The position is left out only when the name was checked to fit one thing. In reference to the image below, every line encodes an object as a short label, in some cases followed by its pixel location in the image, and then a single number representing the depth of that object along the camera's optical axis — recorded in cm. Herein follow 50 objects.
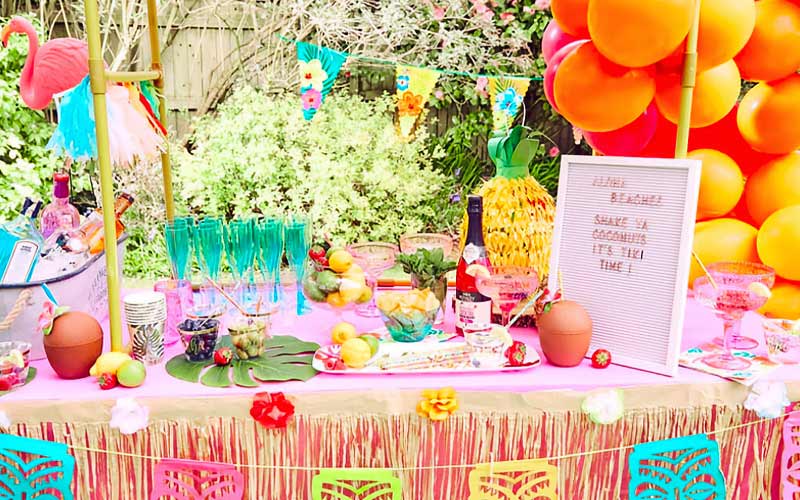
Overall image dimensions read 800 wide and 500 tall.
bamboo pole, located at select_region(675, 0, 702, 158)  115
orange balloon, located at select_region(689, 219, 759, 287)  141
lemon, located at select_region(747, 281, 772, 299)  115
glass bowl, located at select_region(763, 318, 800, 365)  119
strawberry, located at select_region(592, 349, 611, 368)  117
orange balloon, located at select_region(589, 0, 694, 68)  109
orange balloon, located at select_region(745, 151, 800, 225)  140
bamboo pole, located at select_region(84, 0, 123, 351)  106
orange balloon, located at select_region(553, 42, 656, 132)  121
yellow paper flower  109
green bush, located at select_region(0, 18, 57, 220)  360
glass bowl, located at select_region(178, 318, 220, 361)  118
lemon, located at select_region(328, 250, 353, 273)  136
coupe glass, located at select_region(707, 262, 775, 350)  118
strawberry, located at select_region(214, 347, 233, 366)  117
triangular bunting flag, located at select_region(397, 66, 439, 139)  288
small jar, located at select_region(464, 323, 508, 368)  118
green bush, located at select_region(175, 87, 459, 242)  400
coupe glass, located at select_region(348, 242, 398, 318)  141
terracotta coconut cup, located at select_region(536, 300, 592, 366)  116
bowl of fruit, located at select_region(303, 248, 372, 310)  134
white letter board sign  115
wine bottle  127
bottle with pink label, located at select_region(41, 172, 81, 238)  137
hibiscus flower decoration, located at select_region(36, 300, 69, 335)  109
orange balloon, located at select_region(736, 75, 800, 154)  135
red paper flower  108
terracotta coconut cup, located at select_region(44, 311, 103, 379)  110
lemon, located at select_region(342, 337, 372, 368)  117
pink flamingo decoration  124
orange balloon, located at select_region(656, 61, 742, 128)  124
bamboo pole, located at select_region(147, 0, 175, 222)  142
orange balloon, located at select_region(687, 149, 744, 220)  145
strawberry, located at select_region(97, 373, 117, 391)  109
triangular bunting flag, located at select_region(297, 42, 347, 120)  263
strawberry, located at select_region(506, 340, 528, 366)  117
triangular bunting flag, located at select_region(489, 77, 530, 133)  208
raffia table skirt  109
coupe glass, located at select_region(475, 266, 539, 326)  125
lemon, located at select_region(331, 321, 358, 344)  125
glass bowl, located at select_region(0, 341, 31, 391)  108
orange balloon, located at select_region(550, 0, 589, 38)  123
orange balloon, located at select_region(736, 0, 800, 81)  127
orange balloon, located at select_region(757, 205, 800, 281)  130
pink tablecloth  110
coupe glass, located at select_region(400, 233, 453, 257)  154
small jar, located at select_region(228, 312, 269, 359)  119
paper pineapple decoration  135
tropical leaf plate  113
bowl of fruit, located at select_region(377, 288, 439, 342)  125
